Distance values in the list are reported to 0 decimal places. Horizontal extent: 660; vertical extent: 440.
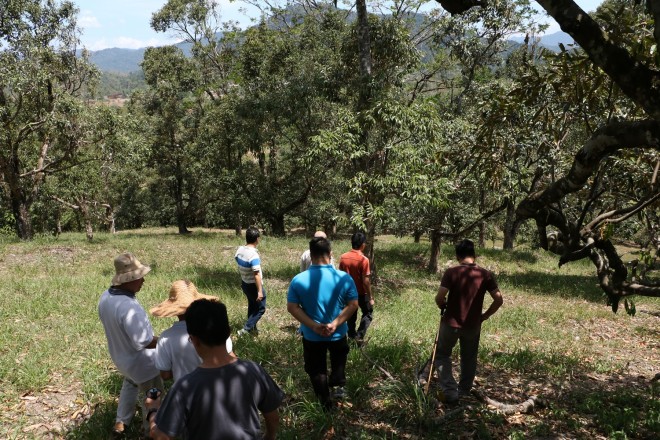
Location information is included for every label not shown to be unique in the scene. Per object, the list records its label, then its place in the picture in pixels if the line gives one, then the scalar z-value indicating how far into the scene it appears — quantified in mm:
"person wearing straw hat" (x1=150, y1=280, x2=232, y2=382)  3486
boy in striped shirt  6637
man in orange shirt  6410
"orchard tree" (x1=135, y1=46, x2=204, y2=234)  25781
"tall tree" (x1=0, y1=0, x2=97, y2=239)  15625
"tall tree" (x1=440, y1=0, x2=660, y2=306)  2891
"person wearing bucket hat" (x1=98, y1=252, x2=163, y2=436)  3887
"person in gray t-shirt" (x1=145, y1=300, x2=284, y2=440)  2428
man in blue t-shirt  4219
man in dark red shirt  4781
